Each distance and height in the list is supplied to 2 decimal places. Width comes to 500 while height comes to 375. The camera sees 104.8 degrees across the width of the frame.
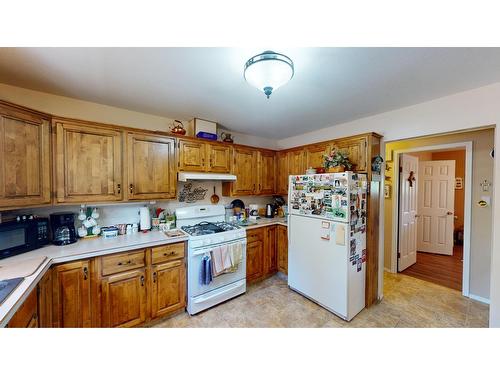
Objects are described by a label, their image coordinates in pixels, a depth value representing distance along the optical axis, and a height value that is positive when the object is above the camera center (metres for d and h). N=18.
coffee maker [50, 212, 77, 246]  1.77 -0.42
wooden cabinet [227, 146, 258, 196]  2.91 +0.16
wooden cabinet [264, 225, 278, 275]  2.86 -1.03
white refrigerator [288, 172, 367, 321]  2.02 -0.63
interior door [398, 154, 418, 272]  3.14 -0.47
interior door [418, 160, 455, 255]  3.75 -0.44
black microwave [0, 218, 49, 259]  1.47 -0.43
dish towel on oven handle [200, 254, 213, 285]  2.10 -0.96
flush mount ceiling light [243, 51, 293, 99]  1.21 +0.73
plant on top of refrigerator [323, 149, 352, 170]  2.27 +0.28
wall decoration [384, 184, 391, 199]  3.18 -0.12
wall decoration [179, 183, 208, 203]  2.70 -0.15
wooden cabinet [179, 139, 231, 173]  2.42 +0.36
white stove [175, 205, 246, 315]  2.10 -0.76
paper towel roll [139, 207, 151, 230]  2.24 -0.42
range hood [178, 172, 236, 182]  2.34 +0.09
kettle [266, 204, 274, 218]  3.33 -0.48
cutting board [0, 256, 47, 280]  1.25 -0.59
